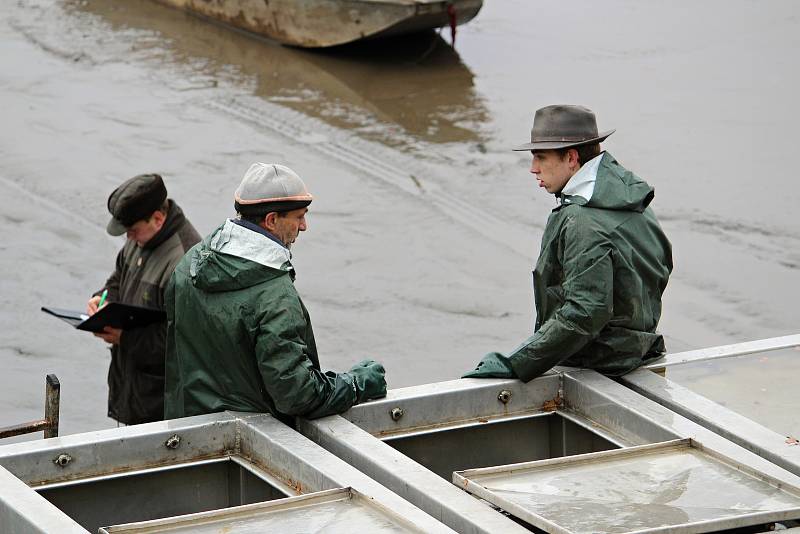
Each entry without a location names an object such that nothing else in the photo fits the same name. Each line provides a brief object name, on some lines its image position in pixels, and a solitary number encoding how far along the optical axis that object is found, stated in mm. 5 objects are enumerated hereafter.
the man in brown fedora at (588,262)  9789
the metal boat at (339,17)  28500
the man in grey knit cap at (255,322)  9266
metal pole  11141
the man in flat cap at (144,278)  12250
